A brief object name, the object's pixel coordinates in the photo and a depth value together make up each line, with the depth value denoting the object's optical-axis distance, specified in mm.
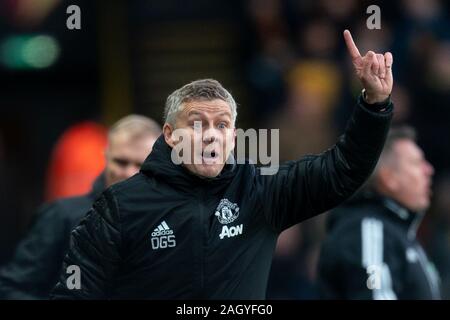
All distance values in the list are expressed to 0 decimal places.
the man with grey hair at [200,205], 8555
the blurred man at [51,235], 11570
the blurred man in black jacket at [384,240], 12141
